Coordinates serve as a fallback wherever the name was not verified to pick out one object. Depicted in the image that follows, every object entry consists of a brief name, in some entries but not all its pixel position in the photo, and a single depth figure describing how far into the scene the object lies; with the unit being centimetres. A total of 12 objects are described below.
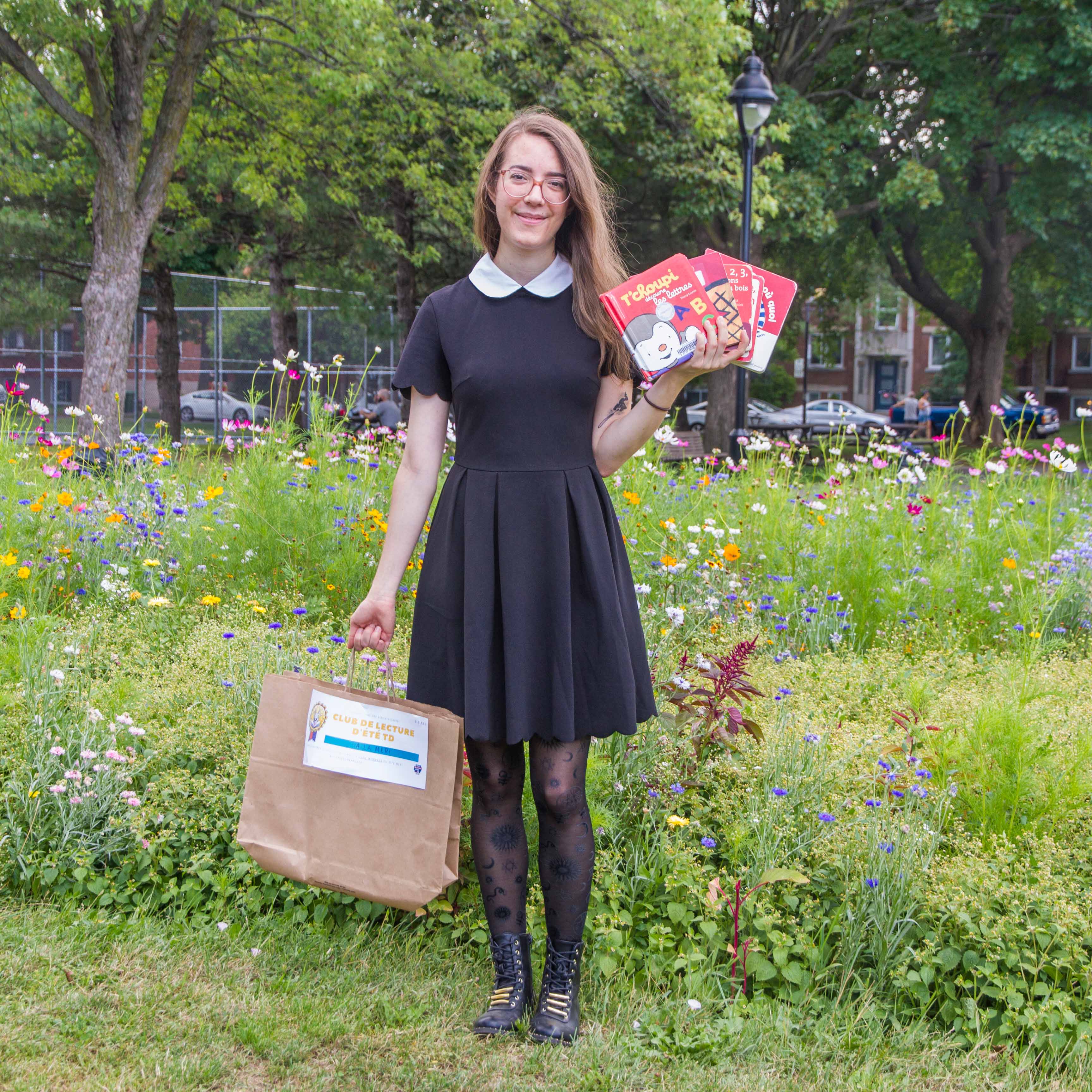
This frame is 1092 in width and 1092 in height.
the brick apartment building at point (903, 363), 4284
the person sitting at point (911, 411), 2636
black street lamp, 915
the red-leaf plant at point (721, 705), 299
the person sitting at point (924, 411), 2221
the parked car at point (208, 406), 1984
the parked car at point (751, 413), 3238
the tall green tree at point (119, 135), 1023
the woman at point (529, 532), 221
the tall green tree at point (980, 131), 1428
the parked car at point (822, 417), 2730
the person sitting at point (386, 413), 1229
